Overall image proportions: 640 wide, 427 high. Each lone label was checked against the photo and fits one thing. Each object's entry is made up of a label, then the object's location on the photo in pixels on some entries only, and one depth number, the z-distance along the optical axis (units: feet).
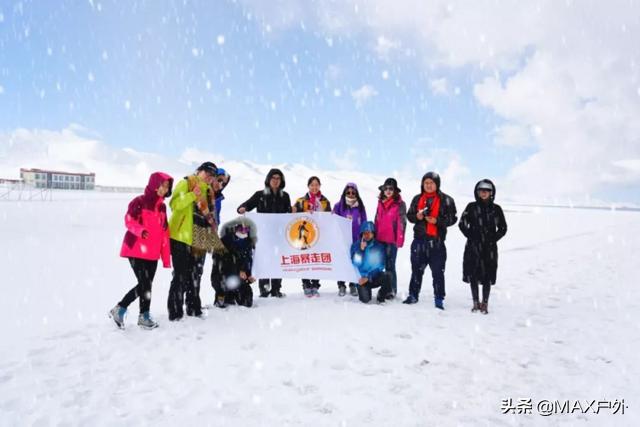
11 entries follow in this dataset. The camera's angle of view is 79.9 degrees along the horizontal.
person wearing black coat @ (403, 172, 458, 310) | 21.30
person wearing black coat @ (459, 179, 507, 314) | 20.68
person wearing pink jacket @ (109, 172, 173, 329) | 16.75
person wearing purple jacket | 24.26
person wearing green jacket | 17.92
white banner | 23.56
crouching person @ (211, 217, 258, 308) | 21.22
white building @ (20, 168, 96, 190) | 322.34
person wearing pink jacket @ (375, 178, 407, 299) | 22.65
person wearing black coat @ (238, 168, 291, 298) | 23.24
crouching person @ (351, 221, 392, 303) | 22.26
